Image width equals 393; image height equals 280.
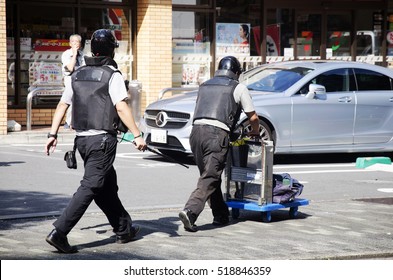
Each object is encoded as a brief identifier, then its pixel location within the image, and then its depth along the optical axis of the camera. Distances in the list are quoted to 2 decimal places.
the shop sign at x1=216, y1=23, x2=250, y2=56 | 22.53
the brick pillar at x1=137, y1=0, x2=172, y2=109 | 20.75
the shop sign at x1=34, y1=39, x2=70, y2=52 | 20.14
